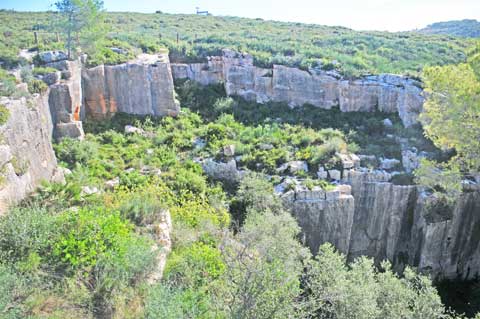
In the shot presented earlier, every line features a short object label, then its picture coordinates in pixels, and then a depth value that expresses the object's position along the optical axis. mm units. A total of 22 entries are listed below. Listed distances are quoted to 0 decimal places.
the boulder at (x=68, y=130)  16673
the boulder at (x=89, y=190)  11952
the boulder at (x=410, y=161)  16125
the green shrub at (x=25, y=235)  8039
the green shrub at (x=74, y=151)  15305
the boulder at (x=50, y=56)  18562
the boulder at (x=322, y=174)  15961
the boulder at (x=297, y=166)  16188
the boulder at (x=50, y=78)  17047
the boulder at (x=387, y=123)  19377
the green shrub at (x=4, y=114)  10752
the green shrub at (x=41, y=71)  17297
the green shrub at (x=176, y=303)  6961
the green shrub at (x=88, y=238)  8219
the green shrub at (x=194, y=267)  8789
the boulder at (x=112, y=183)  13797
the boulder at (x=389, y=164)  16391
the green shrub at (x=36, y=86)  15812
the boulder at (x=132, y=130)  18641
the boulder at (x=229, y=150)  17062
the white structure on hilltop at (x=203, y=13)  49281
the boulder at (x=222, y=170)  16469
